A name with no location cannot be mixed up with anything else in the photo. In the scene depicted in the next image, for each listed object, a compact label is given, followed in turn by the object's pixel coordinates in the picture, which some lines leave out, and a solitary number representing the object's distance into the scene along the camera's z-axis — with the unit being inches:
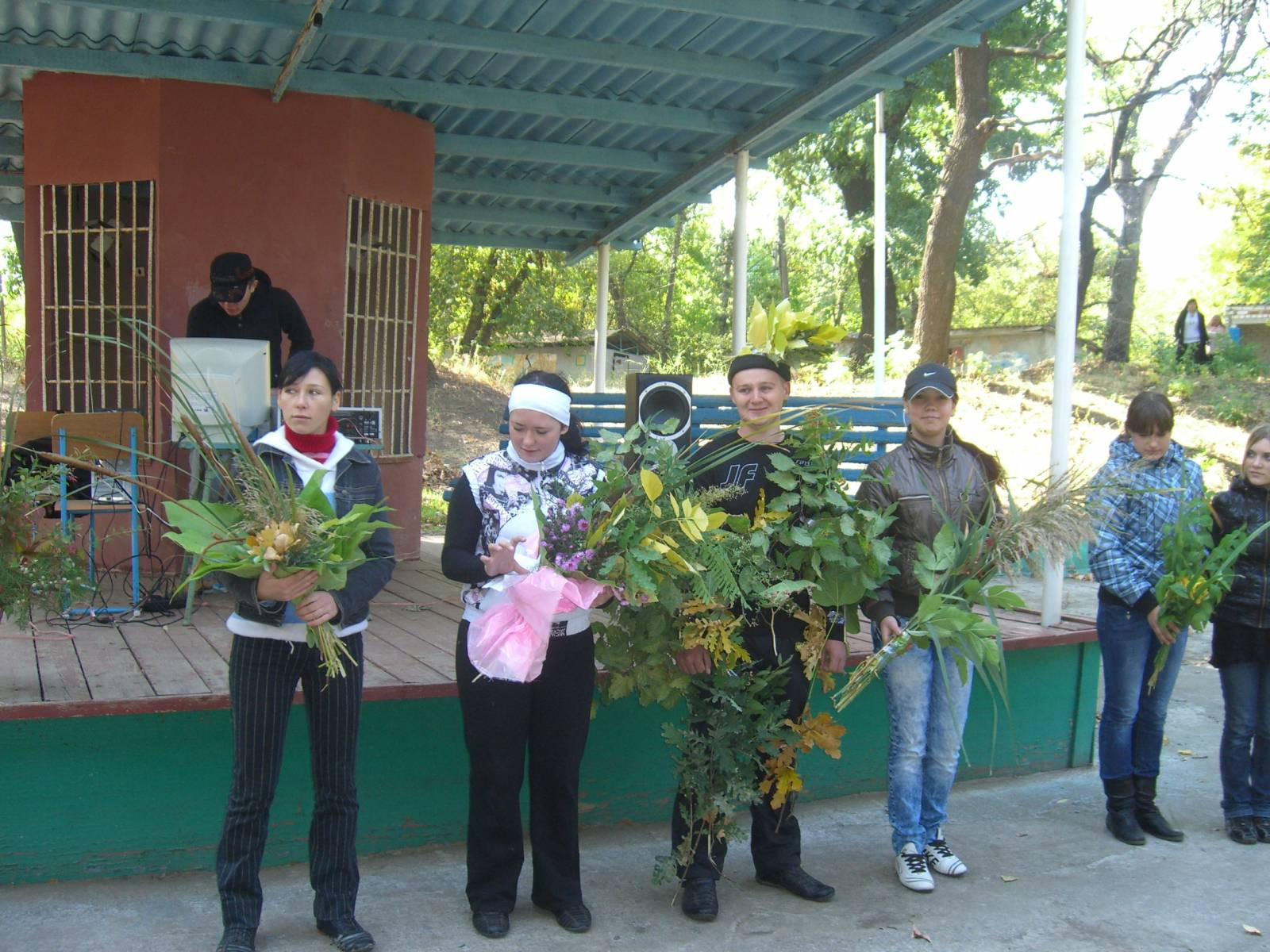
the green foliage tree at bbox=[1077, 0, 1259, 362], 868.6
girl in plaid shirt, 177.9
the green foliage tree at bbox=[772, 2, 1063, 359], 839.7
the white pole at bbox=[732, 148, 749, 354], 316.8
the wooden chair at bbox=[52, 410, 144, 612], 209.8
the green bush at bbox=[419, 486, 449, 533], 499.2
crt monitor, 211.6
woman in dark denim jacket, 125.3
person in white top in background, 865.5
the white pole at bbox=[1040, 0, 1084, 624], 211.6
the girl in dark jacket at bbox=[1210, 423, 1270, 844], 181.0
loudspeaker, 196.1
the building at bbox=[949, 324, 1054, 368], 1061.8
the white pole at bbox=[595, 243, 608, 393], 461.7
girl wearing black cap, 154.3
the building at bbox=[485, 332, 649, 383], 1184.8
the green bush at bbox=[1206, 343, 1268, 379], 829.2
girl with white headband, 132.7
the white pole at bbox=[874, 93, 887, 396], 614.2
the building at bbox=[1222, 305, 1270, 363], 948.0
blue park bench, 308.3
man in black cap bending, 224.4
